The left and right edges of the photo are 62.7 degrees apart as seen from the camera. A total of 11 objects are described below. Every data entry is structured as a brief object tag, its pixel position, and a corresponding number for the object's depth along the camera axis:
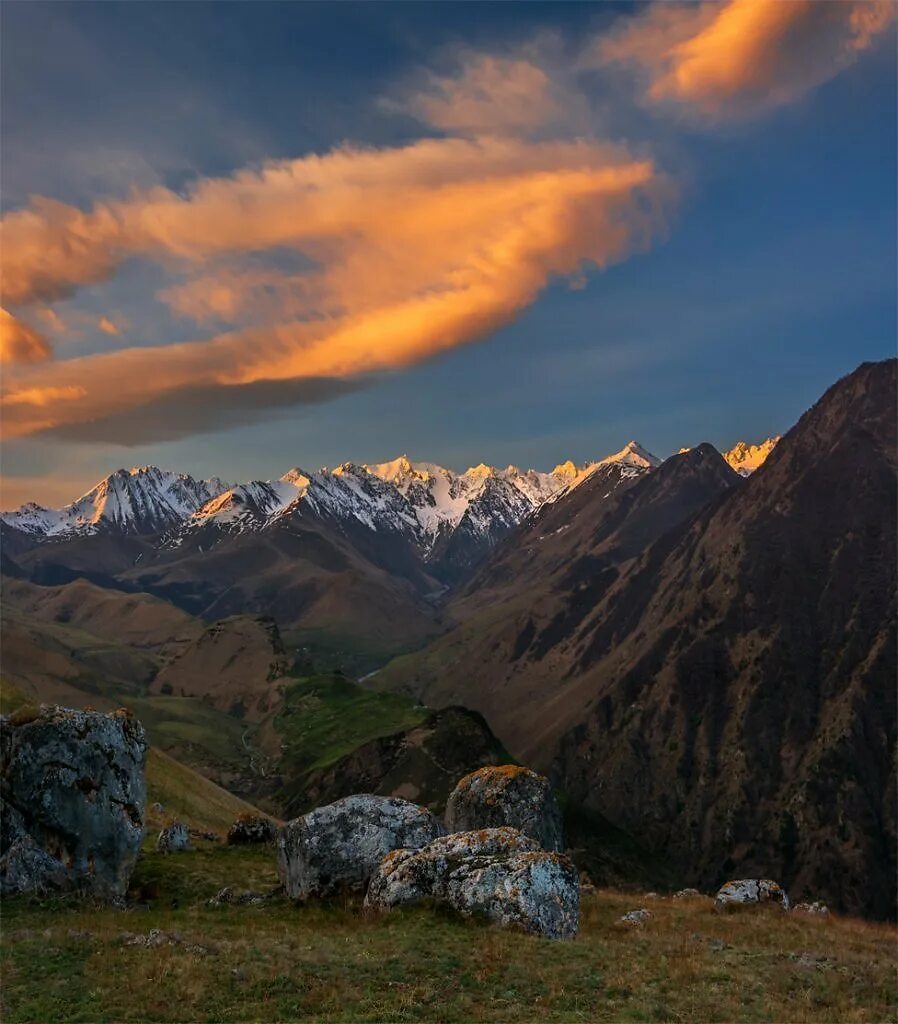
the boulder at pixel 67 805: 32.28
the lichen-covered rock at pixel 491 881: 28.22
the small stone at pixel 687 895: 45.19
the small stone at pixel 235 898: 32.41
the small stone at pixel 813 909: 42.88
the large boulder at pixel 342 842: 32.62
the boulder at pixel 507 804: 41.81
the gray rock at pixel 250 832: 46.38
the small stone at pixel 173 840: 41.94
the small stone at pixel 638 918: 33.34
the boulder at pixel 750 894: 40.19
